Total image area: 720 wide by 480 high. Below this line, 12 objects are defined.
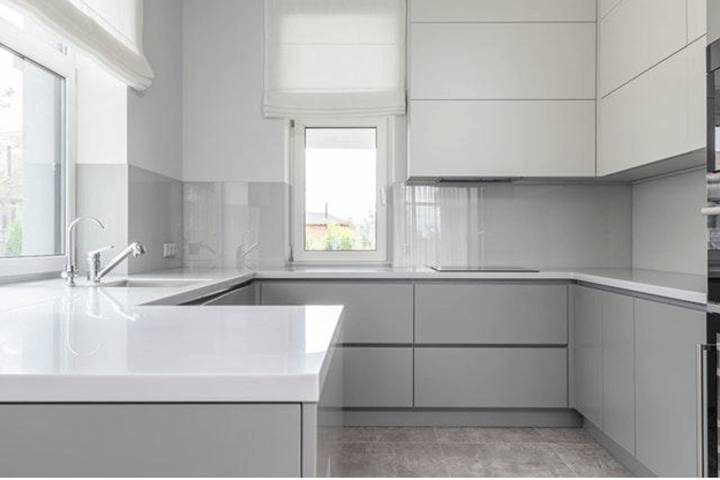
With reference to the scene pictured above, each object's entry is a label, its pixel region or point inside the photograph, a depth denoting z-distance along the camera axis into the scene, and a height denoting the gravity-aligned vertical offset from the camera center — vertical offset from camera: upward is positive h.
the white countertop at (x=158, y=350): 0.67 -0.16
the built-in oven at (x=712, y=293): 1.77 -0.17
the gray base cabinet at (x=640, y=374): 1.98 -0.56
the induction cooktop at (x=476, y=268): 3.17 -0.17
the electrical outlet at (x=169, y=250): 3.33 -0.06
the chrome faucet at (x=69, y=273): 2.18 -0.13
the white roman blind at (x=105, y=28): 2.03 +0.84
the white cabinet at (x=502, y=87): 3.23 +0.88
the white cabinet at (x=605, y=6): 3.00 +1.28
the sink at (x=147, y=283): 2.37 -0.19
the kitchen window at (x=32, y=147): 2.19 +0.39
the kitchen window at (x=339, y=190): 3.74 +0.33
